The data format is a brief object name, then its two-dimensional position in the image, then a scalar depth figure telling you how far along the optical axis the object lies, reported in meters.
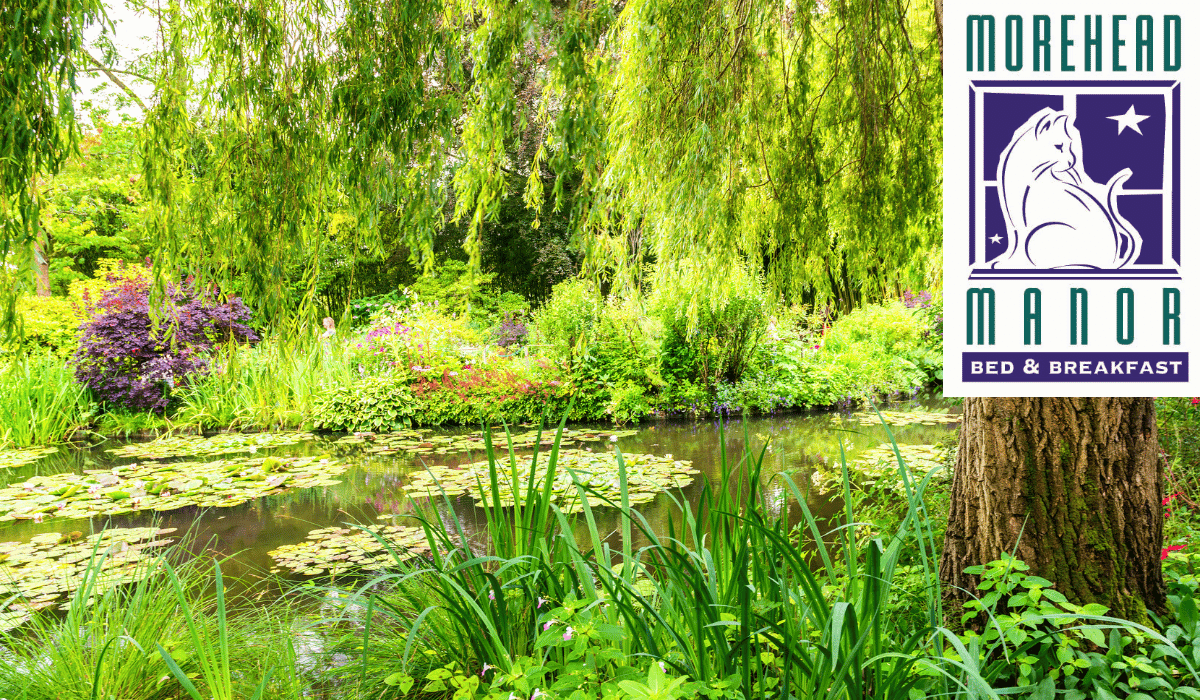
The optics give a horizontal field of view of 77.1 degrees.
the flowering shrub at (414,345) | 8.60
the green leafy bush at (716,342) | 8.47
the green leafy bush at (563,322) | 8.55
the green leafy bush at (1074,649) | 1.58
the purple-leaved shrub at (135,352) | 7.98
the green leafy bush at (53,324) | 9.00
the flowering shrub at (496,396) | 8.08
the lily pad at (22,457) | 6.41
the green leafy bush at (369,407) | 7.97
